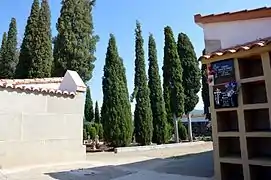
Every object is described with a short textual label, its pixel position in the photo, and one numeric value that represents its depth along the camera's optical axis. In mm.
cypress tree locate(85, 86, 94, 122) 33062
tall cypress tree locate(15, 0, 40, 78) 20516
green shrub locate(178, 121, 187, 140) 23428
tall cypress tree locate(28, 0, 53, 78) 20250
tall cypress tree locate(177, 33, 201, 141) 23312
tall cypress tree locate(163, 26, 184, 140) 21962
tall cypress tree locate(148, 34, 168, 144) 20312
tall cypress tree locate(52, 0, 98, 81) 20578
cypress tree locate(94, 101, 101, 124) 34550
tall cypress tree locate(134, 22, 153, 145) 18938
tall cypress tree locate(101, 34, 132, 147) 17188
